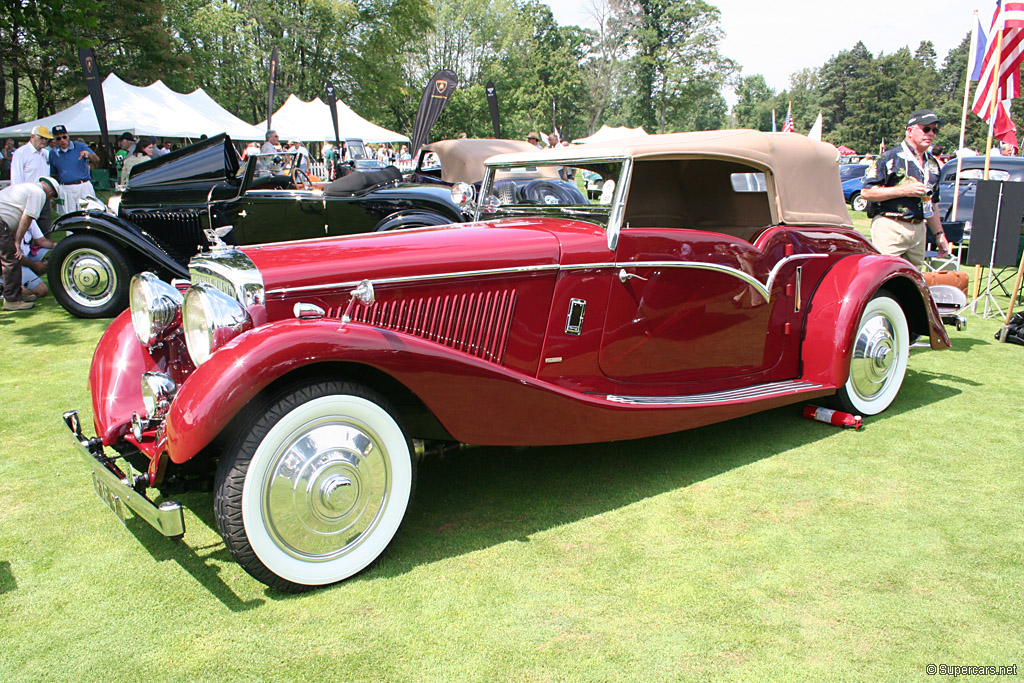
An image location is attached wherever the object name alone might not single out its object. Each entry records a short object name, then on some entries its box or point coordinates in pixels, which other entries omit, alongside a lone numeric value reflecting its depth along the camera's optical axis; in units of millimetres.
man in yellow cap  9891
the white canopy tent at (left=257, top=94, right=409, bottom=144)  28406
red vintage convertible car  2486
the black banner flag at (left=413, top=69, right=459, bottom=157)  16484
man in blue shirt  10742
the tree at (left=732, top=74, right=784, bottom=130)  105288
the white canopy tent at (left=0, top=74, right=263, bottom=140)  21141
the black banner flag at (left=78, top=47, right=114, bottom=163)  14469
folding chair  9461
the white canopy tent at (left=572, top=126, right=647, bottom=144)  31972
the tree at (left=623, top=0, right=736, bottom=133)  55500
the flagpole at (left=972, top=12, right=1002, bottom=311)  7375
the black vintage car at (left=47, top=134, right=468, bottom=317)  8383
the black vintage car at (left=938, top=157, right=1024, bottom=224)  11914
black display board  6625
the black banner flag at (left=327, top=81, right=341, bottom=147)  23406
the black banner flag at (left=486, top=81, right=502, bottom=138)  18981
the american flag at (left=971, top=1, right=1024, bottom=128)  7328
